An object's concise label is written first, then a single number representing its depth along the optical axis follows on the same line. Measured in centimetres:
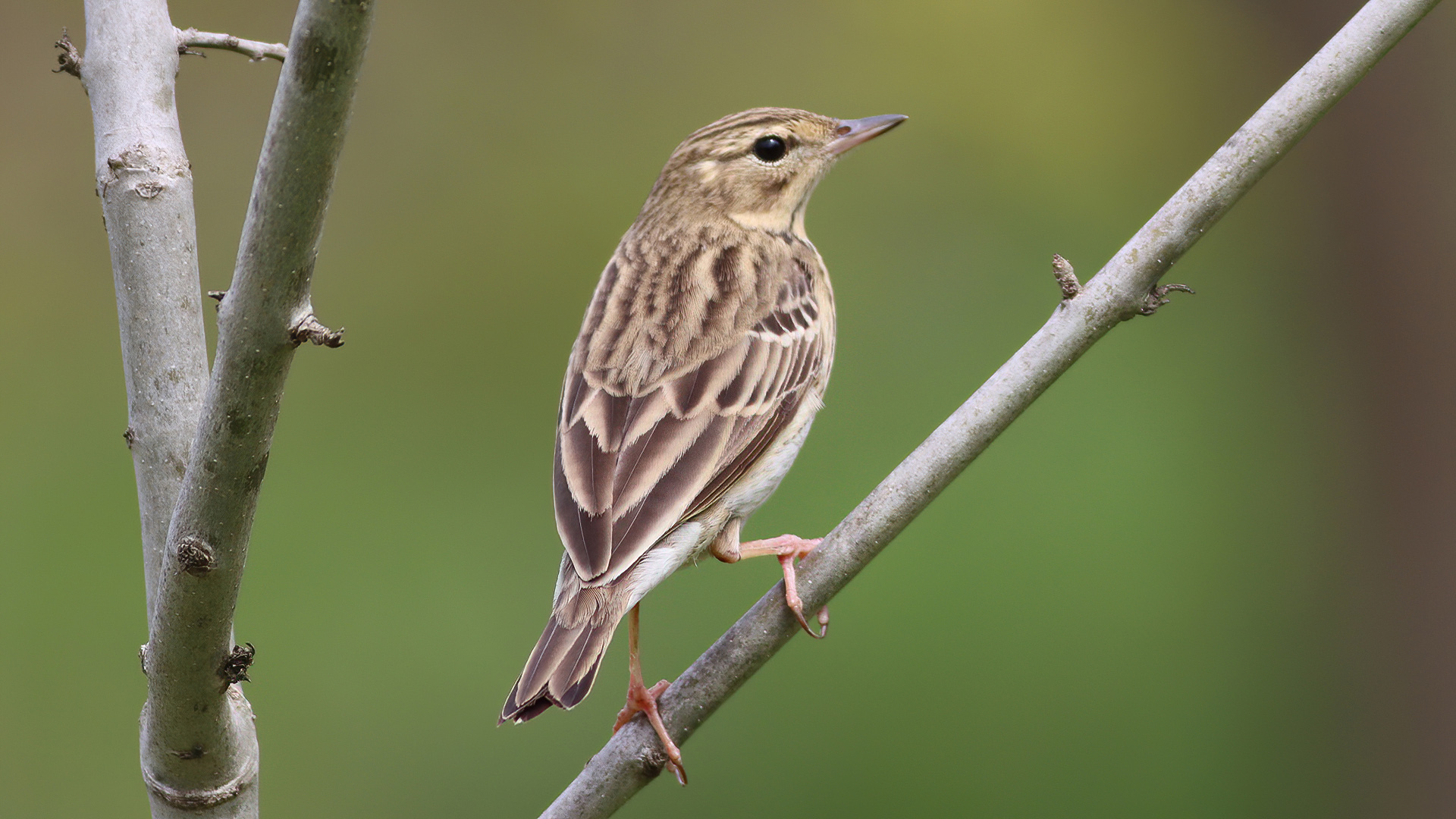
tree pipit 712
